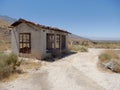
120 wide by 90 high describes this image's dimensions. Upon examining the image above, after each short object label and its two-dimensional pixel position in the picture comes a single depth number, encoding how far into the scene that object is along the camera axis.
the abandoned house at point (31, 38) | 7.70
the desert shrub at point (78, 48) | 13.11
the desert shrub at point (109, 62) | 5.49
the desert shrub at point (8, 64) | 4.70
